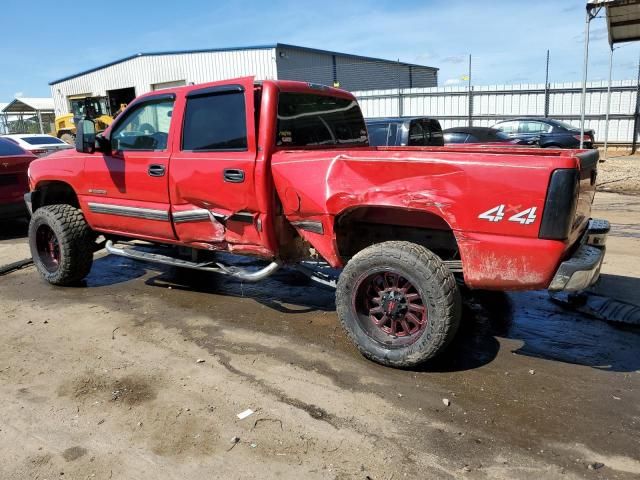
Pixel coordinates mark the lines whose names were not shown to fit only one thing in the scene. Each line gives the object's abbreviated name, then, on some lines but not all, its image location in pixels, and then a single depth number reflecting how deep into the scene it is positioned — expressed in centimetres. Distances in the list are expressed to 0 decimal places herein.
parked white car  1194
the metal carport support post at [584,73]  1307
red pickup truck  320
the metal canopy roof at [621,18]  1122
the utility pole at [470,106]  2366
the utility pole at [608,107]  1889
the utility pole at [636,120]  2044
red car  848
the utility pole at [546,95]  2216
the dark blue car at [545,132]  1533
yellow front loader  3172
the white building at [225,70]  2767
